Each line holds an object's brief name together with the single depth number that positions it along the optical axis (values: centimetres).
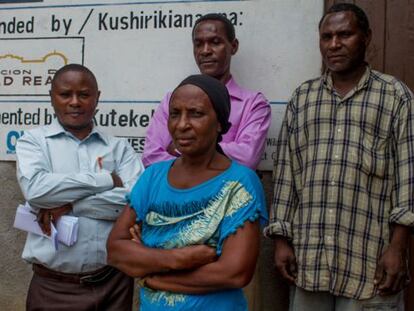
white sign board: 390
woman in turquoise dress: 226
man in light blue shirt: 306
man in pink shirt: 337
